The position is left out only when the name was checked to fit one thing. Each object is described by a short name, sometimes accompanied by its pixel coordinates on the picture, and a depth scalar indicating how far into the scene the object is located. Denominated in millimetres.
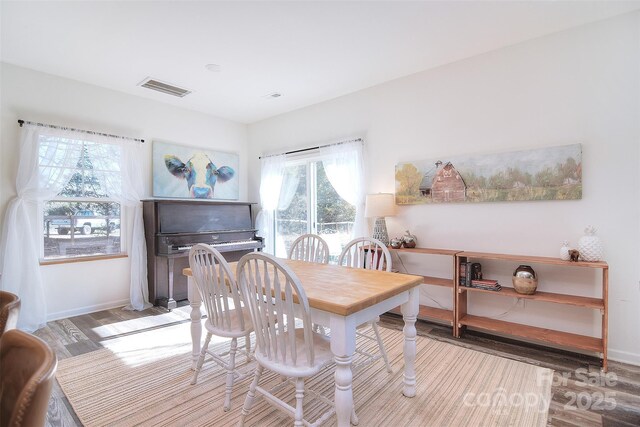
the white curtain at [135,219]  3781
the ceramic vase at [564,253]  2438
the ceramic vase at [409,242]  3273
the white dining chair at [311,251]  2775
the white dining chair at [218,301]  1834
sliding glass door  4148
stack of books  2729
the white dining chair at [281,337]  1455
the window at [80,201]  3355
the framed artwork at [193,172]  4184
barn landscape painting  2578
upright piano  3732
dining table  1437
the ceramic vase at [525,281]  2539
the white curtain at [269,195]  4762
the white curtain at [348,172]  3809
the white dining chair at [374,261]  2240
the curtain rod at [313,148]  3864
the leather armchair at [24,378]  614
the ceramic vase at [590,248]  2361
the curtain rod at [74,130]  3148
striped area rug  1774
